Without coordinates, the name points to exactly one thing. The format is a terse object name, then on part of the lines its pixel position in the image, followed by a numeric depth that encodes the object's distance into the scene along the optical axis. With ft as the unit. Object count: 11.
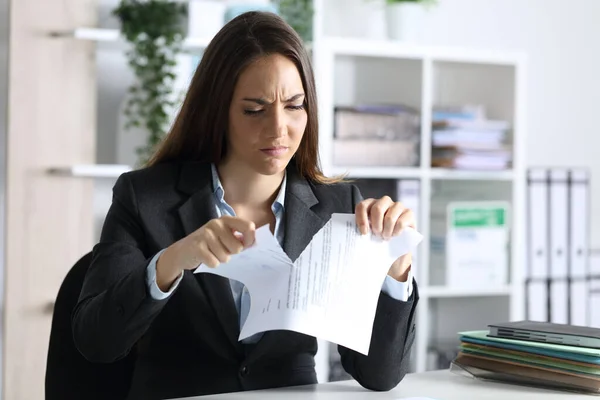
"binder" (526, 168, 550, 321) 11.66
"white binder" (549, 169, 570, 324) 11.71
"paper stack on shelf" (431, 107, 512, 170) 11.03
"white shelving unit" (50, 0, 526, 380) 10.43
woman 5.01
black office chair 5.30
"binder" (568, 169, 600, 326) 11.72
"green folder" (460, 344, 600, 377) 5.02
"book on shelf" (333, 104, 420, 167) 10.59
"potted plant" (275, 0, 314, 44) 9.99
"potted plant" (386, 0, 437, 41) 11.21
